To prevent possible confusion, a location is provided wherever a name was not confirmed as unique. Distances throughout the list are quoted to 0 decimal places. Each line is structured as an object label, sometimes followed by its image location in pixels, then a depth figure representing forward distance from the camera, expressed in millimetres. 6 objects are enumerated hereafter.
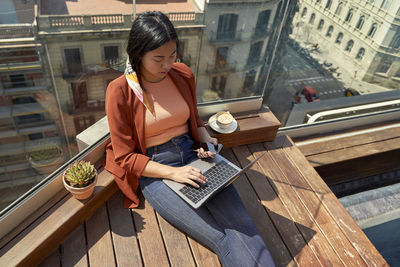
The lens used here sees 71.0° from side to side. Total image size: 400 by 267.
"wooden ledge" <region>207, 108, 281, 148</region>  2601
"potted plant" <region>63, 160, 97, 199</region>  1734
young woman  1554
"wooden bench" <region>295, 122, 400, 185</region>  3066
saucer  2523
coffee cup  2510
